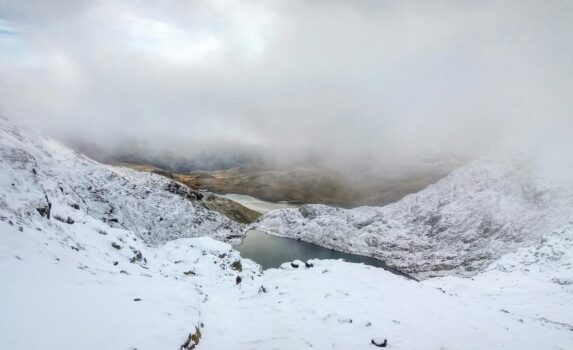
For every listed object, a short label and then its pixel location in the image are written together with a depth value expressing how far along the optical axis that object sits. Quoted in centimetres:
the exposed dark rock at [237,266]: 5500
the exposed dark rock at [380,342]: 1576
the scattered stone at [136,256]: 3518
